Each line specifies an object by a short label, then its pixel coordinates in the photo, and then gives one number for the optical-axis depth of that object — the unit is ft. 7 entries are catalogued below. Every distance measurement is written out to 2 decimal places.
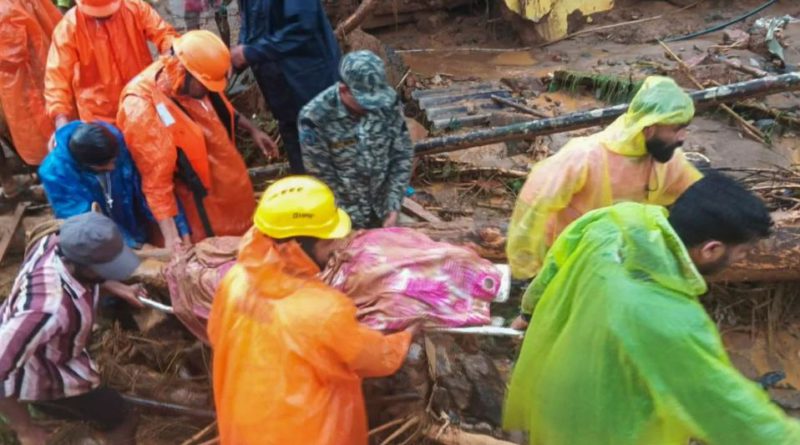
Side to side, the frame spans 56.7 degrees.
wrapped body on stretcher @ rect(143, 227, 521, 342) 8.81
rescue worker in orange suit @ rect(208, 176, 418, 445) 7.45
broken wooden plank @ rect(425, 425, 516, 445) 10.51
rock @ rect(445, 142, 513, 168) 20.57
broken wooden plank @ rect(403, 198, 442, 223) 15.73
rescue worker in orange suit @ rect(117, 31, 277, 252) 11.01
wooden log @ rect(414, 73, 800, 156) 13.42
